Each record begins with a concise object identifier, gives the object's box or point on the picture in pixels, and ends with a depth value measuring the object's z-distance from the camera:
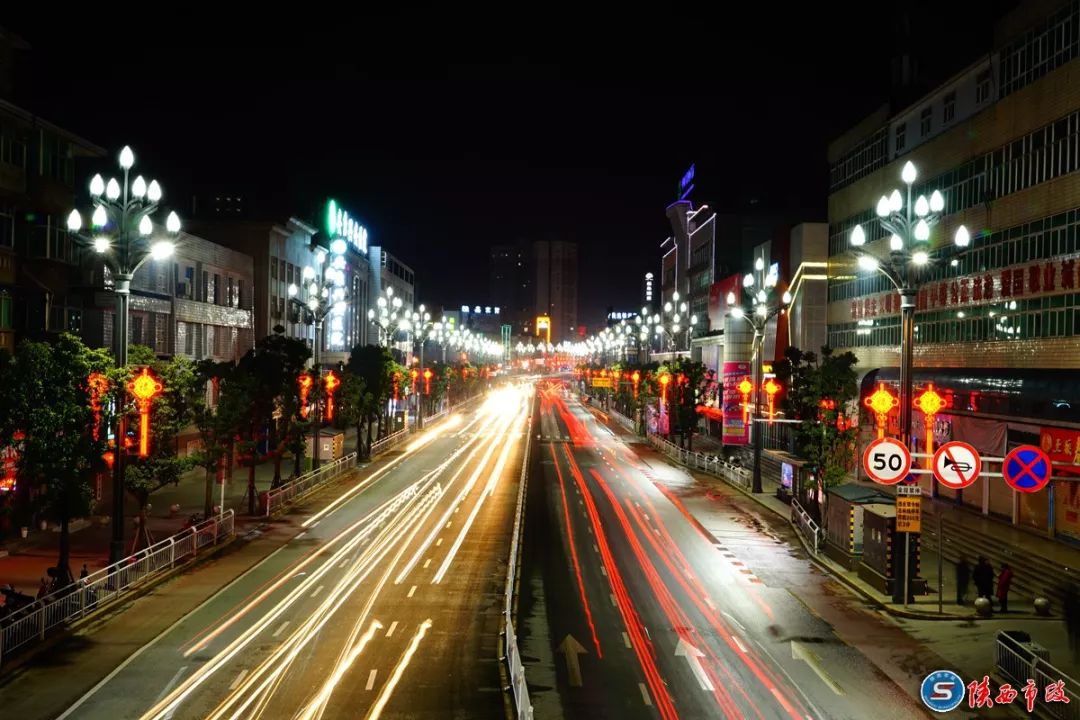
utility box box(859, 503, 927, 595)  26.17
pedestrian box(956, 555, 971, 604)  26.00
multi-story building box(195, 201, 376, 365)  71.19
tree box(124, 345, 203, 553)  28.73
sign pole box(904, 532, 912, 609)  25.77
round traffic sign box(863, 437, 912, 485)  22.86
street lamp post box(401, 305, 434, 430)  89.62
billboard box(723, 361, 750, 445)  69.06
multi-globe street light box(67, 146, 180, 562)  23.67
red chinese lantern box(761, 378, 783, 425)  51.19
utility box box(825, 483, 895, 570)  30.75
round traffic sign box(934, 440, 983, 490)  20.52
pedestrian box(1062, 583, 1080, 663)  20.77
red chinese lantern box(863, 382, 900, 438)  31.91
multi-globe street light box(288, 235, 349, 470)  47.19
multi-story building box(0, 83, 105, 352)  36.00
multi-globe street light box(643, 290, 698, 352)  105.26
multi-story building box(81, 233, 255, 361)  41.09
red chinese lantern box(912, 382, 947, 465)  29.72
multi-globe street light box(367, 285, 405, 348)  68.12
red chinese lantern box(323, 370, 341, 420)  54.75
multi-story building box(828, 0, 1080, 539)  32.34
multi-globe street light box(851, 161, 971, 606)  24.11
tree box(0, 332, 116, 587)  22.97
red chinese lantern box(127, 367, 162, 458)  25.59
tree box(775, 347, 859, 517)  36.66
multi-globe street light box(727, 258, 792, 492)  46.03
